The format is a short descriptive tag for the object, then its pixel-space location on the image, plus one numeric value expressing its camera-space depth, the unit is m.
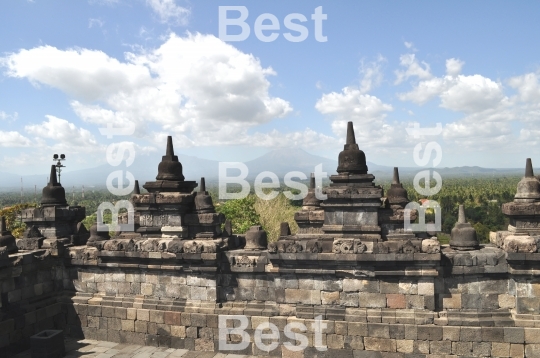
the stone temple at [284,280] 6.96
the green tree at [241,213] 27.64
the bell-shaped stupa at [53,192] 9.57
